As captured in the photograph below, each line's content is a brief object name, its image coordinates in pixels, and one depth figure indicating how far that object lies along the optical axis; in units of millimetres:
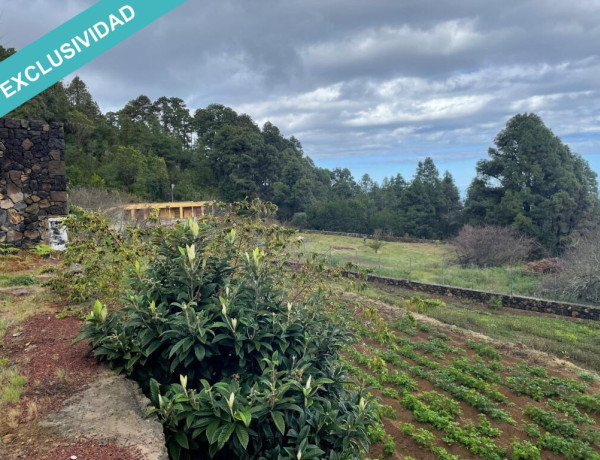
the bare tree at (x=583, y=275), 12578
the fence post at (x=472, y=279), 14285
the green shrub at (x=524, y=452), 4316
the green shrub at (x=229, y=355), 1864
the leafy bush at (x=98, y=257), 3564
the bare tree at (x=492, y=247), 20219
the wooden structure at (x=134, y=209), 14680
